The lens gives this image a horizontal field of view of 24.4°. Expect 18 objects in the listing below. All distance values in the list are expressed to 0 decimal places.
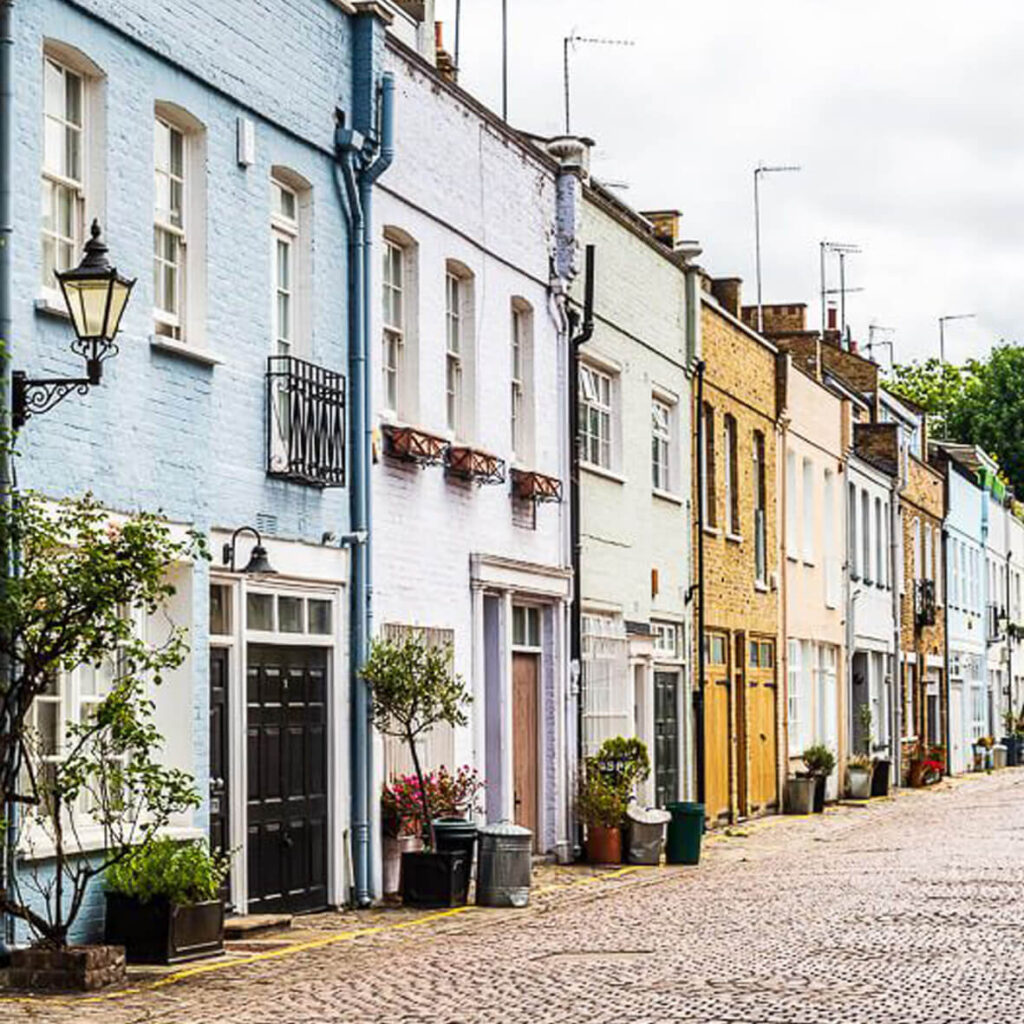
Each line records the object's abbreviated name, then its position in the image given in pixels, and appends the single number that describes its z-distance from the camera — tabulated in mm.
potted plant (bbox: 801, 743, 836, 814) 37281
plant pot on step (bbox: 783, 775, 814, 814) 36344
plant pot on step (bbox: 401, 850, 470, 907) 19406
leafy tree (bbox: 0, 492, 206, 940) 13258
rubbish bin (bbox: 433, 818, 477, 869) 19719
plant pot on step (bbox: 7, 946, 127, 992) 13320
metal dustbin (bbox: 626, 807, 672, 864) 25312
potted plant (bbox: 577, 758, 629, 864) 25219
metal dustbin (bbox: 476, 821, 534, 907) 19719
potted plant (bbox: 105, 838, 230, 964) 14547
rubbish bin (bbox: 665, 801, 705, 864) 25219
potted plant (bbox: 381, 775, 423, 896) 20016
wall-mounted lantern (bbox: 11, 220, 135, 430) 13812
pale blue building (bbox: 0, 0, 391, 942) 14953
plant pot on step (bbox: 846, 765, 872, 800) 41594
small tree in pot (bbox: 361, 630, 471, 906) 19250
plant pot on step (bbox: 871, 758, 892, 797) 42156
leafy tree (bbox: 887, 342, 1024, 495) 80375
